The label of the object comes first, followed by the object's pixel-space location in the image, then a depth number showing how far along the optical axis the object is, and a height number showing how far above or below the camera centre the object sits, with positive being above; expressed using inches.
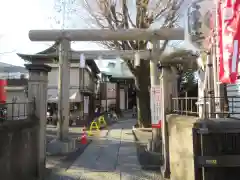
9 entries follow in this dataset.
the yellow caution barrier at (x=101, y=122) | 567.5 -84.0
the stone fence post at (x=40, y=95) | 191.0 +0.8
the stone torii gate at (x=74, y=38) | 288.4 +92.2
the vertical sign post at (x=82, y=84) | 662.3 +43.5
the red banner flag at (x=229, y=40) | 120.4 +36.8
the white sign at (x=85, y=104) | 658.1 -30.7
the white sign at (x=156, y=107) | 243.9 -15.8
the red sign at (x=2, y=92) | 181.3 +3.8
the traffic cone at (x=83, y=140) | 349.8 -85.1
